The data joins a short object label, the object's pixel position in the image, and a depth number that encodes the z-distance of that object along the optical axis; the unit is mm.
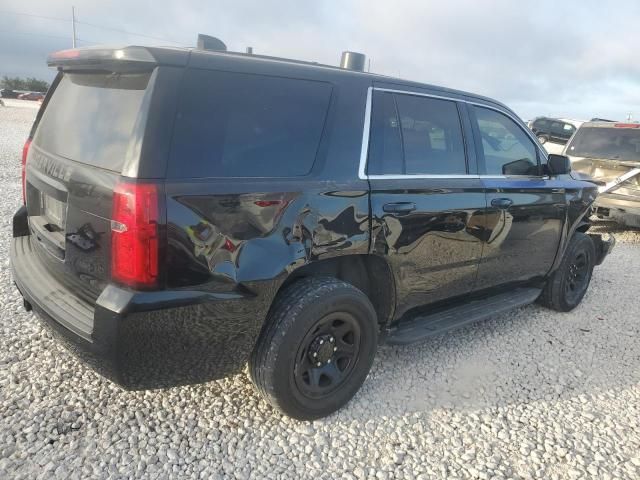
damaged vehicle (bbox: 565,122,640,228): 7020
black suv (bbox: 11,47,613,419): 2088
